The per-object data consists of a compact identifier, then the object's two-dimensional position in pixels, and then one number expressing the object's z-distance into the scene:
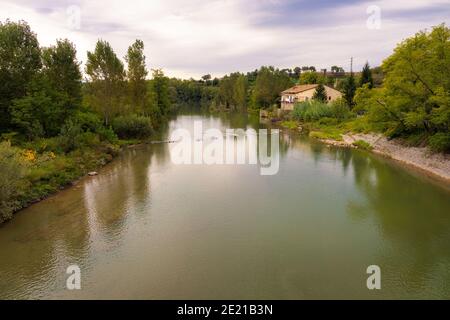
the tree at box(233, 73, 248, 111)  92.75
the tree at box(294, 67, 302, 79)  150.40
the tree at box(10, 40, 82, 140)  24.72
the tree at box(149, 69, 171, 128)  54.41
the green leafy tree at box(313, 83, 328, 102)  56.57
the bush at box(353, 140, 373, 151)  33.59
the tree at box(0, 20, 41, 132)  24.22
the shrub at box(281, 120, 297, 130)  51.70
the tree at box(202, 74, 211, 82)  183.25
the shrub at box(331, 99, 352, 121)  47.69
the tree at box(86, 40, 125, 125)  36.03
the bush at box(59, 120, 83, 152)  25.11
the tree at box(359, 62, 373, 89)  53.53
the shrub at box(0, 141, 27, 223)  14.96
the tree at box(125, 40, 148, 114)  43.12
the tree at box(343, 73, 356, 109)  52.56
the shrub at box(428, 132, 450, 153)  23.41
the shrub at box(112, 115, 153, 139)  37.47
